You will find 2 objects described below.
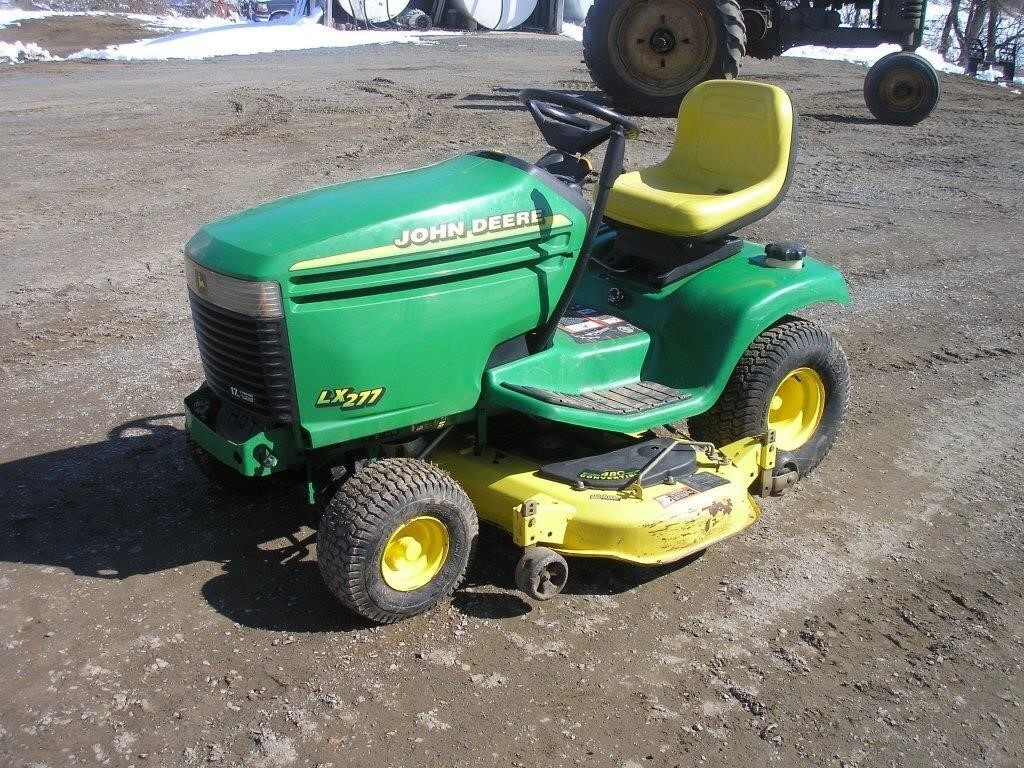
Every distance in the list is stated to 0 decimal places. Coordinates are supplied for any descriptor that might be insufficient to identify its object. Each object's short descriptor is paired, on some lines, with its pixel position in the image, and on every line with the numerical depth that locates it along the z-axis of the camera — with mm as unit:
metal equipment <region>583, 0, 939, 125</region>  11195
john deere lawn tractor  3072
